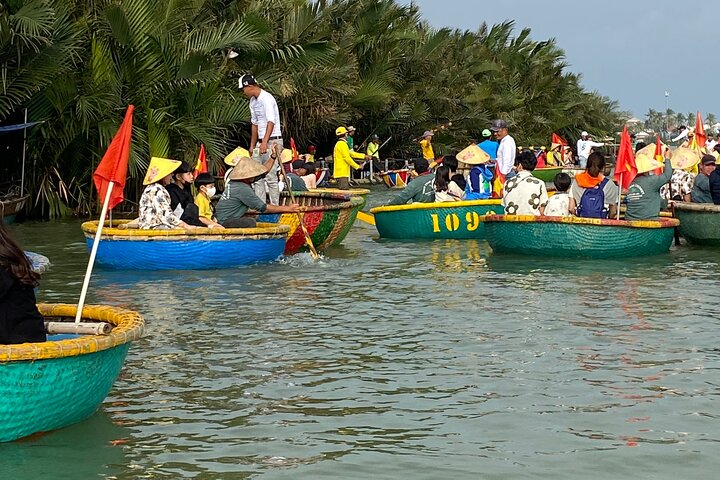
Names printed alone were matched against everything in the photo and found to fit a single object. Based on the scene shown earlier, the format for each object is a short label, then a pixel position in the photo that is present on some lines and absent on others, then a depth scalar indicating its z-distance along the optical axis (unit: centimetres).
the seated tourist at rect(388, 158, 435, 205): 1938
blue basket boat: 1478
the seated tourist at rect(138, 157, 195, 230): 1477
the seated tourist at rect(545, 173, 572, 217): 1602
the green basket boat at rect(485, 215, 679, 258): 1568
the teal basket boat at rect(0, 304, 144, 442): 680
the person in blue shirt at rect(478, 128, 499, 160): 2181
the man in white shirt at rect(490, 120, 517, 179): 1986
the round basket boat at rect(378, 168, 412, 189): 3503
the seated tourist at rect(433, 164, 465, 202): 1906
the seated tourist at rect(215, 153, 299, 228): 1592
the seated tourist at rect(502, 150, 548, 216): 1634
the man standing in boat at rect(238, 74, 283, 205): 1673
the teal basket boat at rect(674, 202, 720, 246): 1700
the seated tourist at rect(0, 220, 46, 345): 696
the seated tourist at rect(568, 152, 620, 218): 1608
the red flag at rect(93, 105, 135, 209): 847
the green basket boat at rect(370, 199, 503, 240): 1894
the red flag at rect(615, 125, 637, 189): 1625
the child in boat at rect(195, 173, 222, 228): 1625
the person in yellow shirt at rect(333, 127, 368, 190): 2859
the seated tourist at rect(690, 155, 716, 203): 1772
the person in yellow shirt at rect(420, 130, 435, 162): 3366
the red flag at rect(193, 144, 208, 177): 1935
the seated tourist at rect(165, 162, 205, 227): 1540
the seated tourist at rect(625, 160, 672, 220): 1652
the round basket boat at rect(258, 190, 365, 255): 1683
